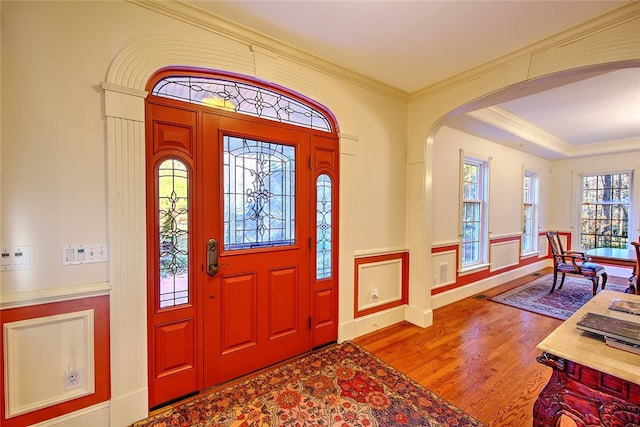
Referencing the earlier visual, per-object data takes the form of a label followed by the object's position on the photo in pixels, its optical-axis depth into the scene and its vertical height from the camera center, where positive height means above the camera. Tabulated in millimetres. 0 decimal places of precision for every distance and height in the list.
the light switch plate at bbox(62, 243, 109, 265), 1607 -271
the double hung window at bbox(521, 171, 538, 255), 6039 -97
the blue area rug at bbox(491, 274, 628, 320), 3828 -1420
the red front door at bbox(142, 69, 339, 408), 1927 -217
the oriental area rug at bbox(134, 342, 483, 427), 1804 -1415
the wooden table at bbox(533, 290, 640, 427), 1021 -701
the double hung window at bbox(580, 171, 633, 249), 5578 -8
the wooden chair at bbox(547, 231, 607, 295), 4180 -917
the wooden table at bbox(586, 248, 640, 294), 3398 -706
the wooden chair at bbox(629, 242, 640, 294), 3148 -851
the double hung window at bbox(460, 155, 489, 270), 4547 -75
